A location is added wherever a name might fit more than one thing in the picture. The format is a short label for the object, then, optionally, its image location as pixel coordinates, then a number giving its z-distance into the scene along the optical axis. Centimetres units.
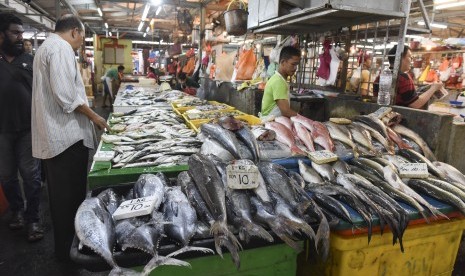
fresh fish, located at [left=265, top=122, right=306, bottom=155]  301
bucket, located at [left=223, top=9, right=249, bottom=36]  551
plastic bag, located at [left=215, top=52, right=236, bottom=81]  840
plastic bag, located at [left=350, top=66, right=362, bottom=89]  535
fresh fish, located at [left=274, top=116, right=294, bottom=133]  349
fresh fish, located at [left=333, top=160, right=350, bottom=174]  268
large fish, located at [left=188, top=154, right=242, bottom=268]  168
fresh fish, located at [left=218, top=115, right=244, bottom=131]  323
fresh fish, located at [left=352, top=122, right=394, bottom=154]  331
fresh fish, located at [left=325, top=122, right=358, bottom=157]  323
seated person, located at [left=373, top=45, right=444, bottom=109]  445
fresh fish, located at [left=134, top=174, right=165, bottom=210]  208
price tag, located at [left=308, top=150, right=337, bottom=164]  273
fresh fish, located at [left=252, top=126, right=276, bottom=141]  327
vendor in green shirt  443
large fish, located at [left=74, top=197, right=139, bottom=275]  152
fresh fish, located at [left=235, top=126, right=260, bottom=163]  284
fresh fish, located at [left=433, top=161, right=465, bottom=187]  280
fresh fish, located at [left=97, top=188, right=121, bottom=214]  203
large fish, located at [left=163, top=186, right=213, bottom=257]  167
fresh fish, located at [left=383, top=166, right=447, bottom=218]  221
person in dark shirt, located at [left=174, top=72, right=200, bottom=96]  1087
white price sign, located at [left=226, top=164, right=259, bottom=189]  215
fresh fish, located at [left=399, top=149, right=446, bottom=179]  282
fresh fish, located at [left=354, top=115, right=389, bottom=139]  350
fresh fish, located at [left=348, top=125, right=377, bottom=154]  325
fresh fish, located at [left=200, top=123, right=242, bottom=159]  284
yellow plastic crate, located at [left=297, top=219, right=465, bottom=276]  204
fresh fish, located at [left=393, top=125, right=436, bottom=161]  342
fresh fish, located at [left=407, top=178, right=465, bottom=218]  228
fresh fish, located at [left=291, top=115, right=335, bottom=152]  315
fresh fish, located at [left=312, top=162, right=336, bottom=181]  260
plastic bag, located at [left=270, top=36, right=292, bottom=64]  623
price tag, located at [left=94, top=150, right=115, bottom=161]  281
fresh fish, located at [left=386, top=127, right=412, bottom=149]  346
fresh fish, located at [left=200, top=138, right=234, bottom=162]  283
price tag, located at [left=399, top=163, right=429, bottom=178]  268
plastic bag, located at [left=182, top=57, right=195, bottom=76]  1233
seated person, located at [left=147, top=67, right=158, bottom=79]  1701
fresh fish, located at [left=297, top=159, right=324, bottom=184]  259
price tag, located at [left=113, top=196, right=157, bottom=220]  181
